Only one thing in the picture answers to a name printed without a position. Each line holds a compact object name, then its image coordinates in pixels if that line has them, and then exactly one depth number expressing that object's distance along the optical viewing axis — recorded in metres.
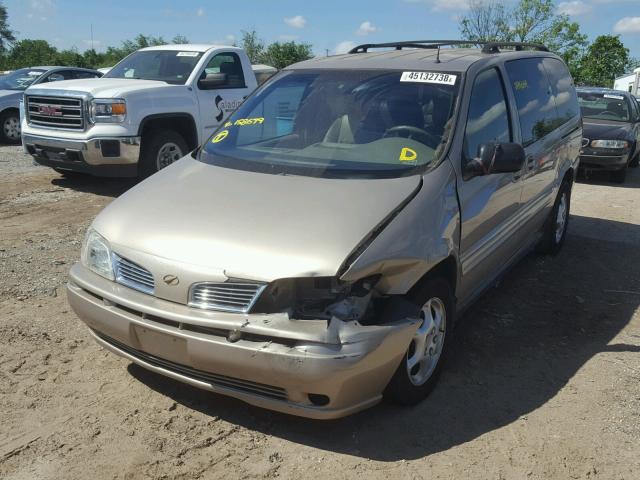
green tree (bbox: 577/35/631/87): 39.56
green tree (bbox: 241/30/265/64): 36.07
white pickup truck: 7.93
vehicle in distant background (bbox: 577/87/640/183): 10.89
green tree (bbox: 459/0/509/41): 32.82
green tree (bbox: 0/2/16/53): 52.25
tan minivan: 2.88
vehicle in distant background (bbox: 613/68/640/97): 37.46
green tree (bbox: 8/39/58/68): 43.09
